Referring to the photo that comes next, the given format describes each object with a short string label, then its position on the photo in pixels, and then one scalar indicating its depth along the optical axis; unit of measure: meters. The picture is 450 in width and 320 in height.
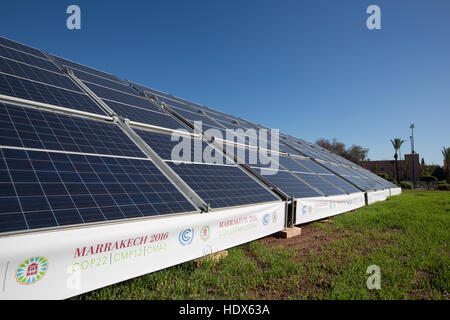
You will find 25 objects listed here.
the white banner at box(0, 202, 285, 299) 2.62
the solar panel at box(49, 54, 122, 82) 9.99
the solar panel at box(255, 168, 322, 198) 7.83
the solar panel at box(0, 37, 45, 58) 8.31
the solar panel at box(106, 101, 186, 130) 7.56
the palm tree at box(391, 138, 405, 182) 57.38
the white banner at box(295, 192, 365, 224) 7.79
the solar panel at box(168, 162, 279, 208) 5.42
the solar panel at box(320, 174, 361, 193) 12.27
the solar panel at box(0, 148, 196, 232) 3.04
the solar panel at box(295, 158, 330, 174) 12.99
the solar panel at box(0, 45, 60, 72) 7.44
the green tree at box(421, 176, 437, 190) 50.53
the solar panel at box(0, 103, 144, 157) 4.22
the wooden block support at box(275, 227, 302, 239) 7.08
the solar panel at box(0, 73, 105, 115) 5.39
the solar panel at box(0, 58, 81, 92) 6.45
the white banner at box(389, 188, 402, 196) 23.76
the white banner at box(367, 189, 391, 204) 15.05
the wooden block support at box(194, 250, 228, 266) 4.78
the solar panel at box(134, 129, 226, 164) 6.36
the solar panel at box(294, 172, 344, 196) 10.05
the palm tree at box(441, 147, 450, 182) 54.74
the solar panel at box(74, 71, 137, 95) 9.54
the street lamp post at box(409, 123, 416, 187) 54.07
